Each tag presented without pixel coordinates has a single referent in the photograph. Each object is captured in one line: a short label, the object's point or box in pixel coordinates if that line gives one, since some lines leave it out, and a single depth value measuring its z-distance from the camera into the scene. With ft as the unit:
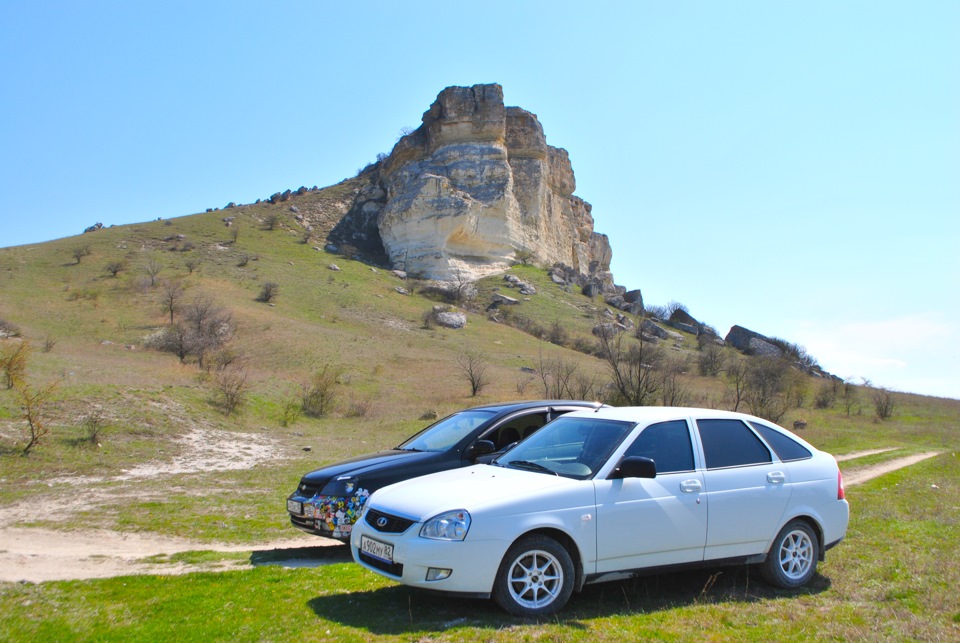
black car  23.63
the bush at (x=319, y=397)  88.07
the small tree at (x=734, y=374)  115.71
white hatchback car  15.30
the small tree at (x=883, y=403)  116.78
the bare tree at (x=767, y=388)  97.17
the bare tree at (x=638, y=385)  81.56
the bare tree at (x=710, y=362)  160.21
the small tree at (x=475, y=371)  106.22
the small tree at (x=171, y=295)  137.27
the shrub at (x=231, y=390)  75.10
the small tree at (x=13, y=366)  58.70
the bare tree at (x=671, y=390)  84.79
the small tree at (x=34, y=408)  48.60
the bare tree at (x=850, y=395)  133.14
